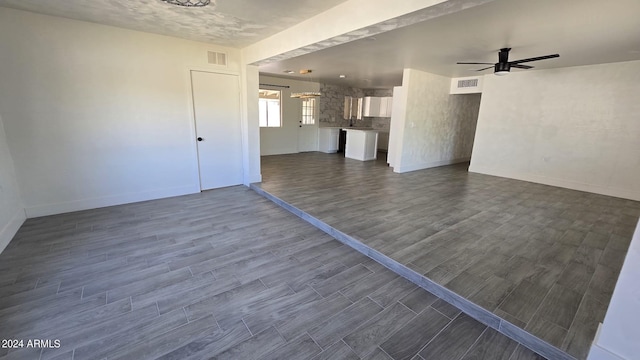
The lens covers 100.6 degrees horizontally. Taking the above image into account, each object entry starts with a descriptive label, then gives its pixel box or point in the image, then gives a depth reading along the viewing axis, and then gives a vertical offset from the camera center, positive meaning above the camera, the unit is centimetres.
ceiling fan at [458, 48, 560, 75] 426 +92
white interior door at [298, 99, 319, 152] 982 -70
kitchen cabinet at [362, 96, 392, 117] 953 +41
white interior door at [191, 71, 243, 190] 481 -26
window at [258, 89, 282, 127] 897 +21
